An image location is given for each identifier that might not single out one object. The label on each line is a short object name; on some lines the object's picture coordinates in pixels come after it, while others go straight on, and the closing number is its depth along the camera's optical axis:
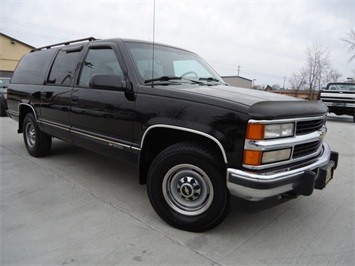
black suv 2.29
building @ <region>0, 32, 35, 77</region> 28.67
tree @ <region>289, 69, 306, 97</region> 28.40
